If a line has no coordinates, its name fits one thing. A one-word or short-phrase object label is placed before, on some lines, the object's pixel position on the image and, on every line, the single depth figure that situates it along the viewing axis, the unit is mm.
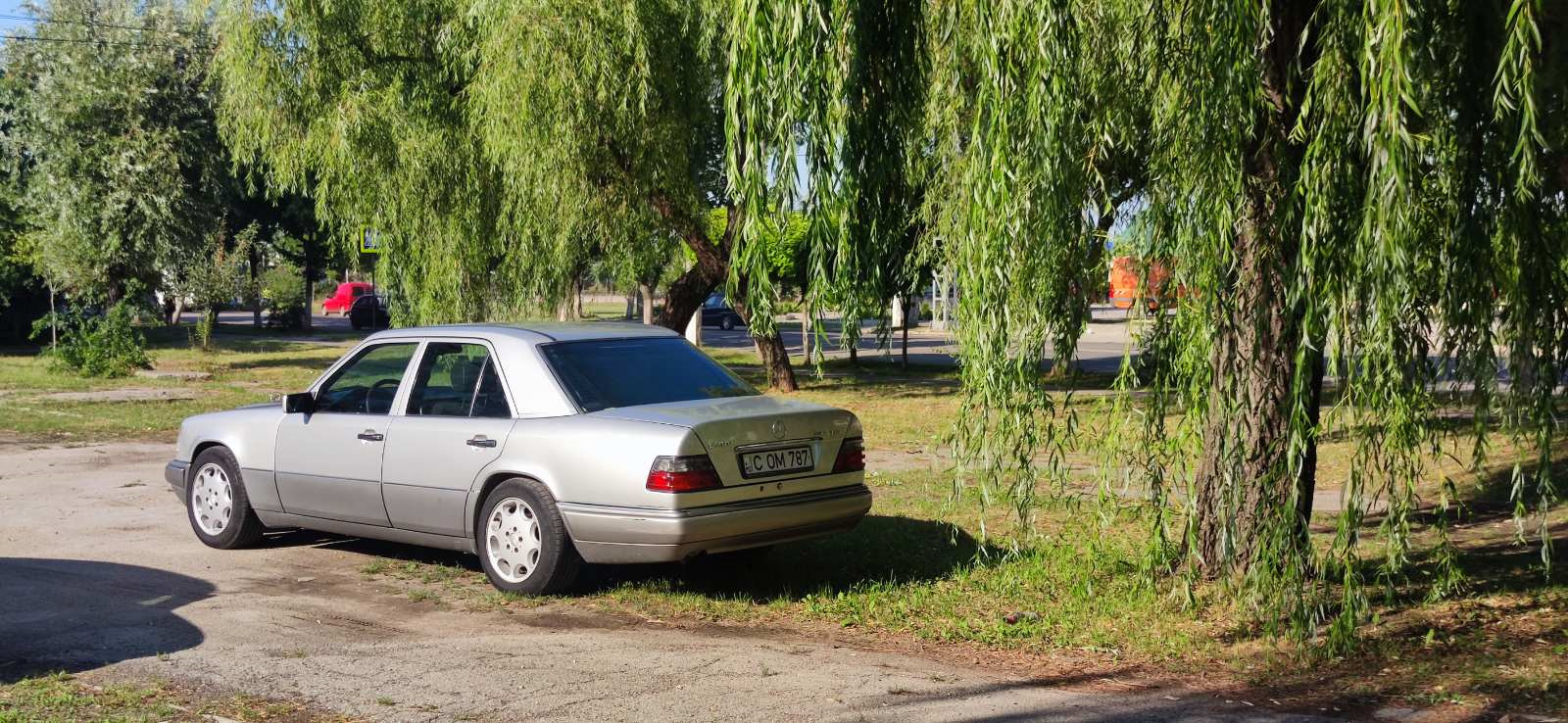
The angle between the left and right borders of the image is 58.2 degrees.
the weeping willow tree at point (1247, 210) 5727
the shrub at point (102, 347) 25750
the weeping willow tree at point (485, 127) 15648
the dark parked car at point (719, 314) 56094
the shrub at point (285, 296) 48256
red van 65550
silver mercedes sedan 7133
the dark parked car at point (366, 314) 52094
